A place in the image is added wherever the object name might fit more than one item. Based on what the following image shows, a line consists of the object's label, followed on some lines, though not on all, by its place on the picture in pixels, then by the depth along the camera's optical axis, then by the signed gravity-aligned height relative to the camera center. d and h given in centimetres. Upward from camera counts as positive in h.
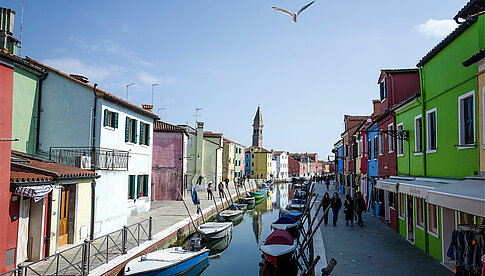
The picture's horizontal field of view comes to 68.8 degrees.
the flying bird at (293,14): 942 +417
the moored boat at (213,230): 1870 -361
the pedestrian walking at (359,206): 1780 -208
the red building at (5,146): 895 +36
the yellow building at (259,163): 8556 +11
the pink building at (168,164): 2883 -14
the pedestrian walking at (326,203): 1865 -238
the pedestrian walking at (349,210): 1802 -232
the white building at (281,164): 10006 -9
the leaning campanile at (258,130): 10870 +1032
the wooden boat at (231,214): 2545 -372
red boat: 1216 -297
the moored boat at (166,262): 1145 -347
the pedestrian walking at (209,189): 3168 -237
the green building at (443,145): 816 +61
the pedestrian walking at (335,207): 1837 -223
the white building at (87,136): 1536 +115
